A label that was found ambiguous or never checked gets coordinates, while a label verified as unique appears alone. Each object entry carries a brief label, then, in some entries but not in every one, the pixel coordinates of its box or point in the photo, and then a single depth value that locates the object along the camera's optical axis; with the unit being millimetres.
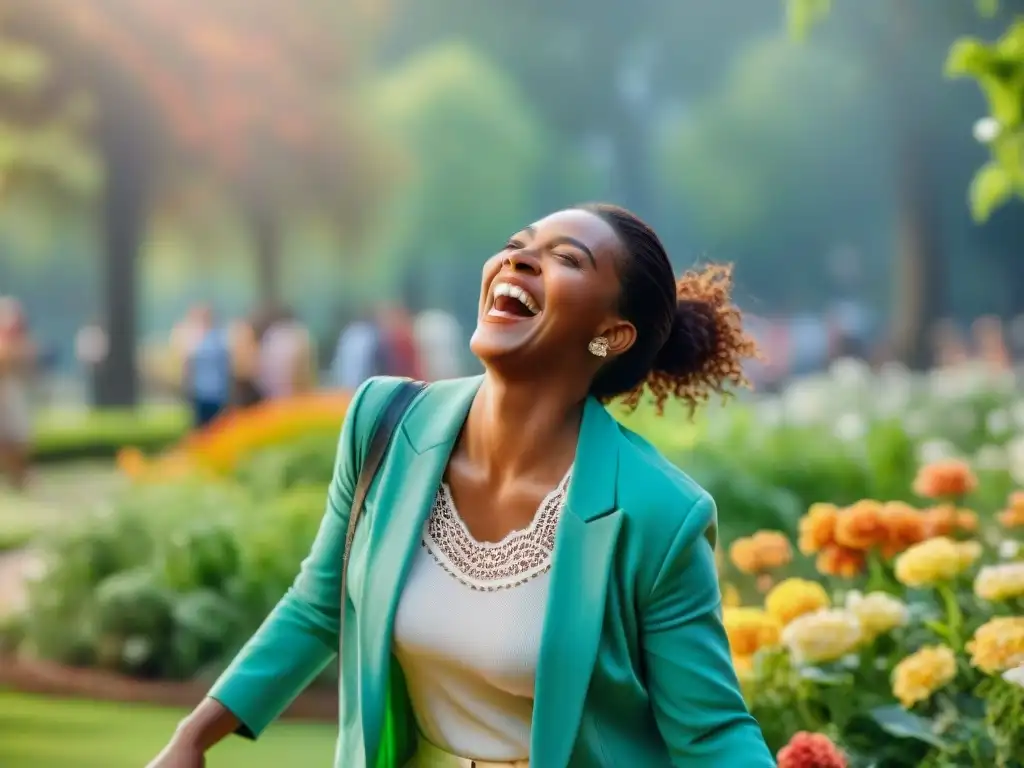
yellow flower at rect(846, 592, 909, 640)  3723
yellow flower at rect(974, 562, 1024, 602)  3648
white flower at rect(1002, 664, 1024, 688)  3182
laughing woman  2279
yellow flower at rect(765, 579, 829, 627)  3867
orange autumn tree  17734
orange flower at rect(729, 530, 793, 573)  4309
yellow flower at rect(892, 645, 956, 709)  3502
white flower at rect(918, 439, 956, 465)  6156
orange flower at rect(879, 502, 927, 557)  4047
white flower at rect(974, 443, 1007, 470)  6090
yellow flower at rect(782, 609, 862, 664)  3582
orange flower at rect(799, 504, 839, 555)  4086
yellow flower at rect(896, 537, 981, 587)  3781
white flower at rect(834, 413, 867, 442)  7031
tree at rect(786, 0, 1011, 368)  18719
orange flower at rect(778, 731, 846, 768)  3121
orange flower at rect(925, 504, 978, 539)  4258
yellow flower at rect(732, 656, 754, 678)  3787
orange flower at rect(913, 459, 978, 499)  4508
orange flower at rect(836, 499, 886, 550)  4008
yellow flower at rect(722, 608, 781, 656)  3756
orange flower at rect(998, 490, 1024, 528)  4250
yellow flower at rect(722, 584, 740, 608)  4680
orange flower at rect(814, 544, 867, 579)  4133
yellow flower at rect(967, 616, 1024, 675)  3393
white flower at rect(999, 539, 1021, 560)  4109
